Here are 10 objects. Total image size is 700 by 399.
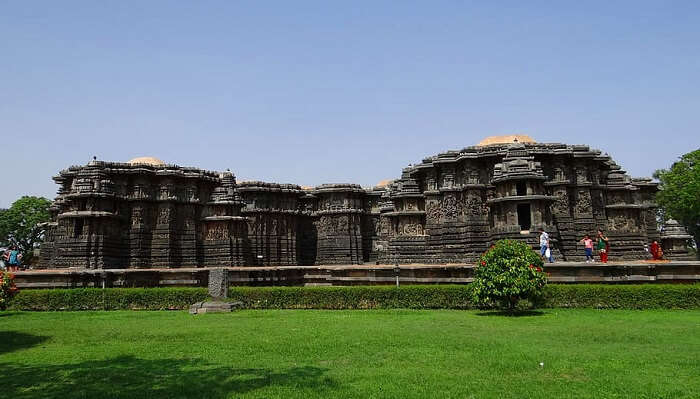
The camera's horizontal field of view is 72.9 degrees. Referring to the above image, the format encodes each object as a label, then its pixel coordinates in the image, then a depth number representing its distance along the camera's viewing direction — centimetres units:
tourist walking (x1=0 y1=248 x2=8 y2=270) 3061
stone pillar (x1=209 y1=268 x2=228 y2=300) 1869
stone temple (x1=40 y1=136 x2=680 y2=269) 2848
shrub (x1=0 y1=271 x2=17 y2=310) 1521
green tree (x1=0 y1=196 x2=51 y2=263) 5972
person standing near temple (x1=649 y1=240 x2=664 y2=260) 2894
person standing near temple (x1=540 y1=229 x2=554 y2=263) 2080
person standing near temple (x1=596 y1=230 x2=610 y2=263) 2216
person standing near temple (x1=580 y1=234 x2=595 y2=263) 2272
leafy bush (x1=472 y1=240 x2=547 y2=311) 1449
